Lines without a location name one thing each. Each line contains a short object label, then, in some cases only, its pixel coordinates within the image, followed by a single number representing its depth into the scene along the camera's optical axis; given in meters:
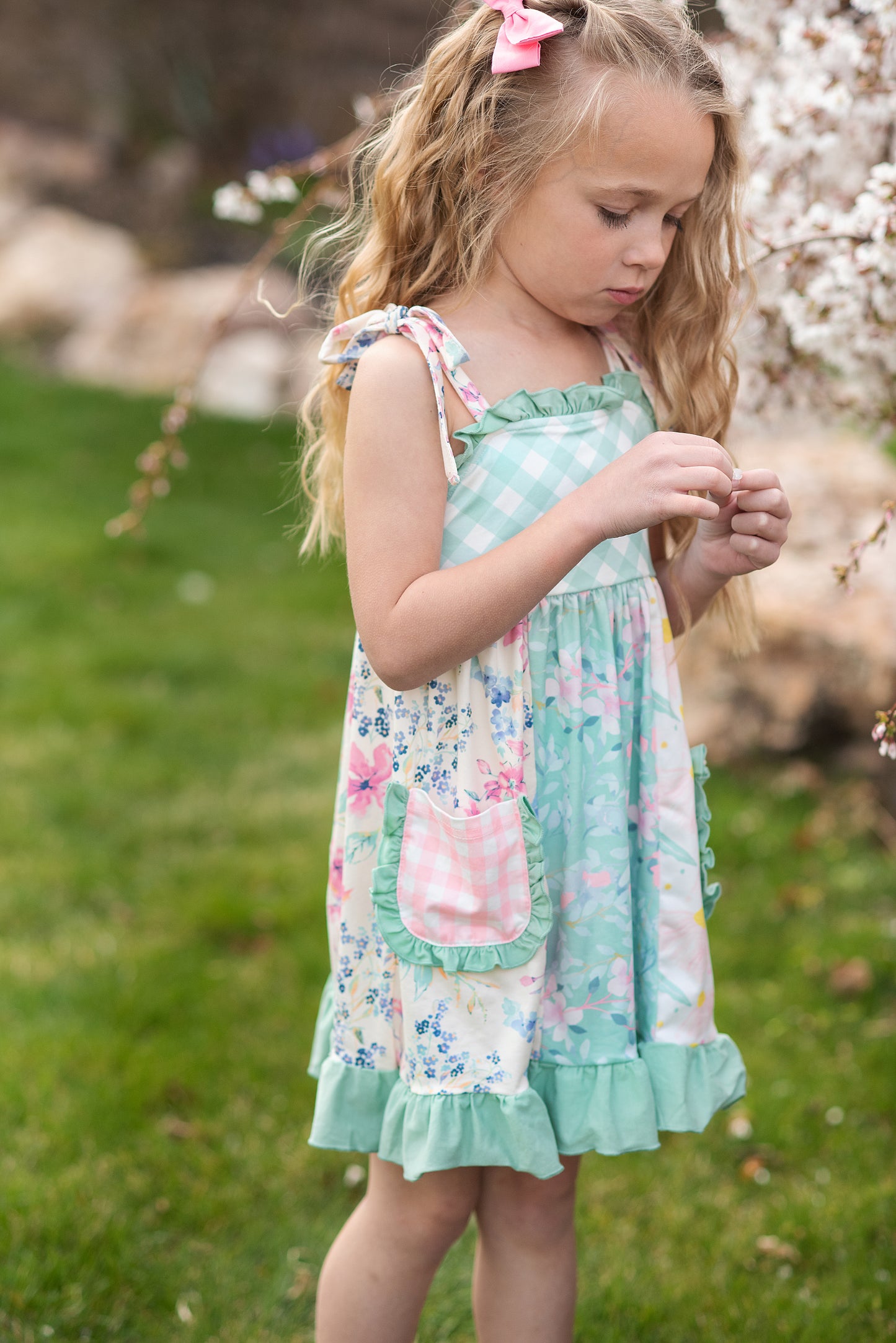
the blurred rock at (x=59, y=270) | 8.67
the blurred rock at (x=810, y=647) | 3.49
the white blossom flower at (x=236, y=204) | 2.31
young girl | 1.34
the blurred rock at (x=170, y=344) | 8.23
